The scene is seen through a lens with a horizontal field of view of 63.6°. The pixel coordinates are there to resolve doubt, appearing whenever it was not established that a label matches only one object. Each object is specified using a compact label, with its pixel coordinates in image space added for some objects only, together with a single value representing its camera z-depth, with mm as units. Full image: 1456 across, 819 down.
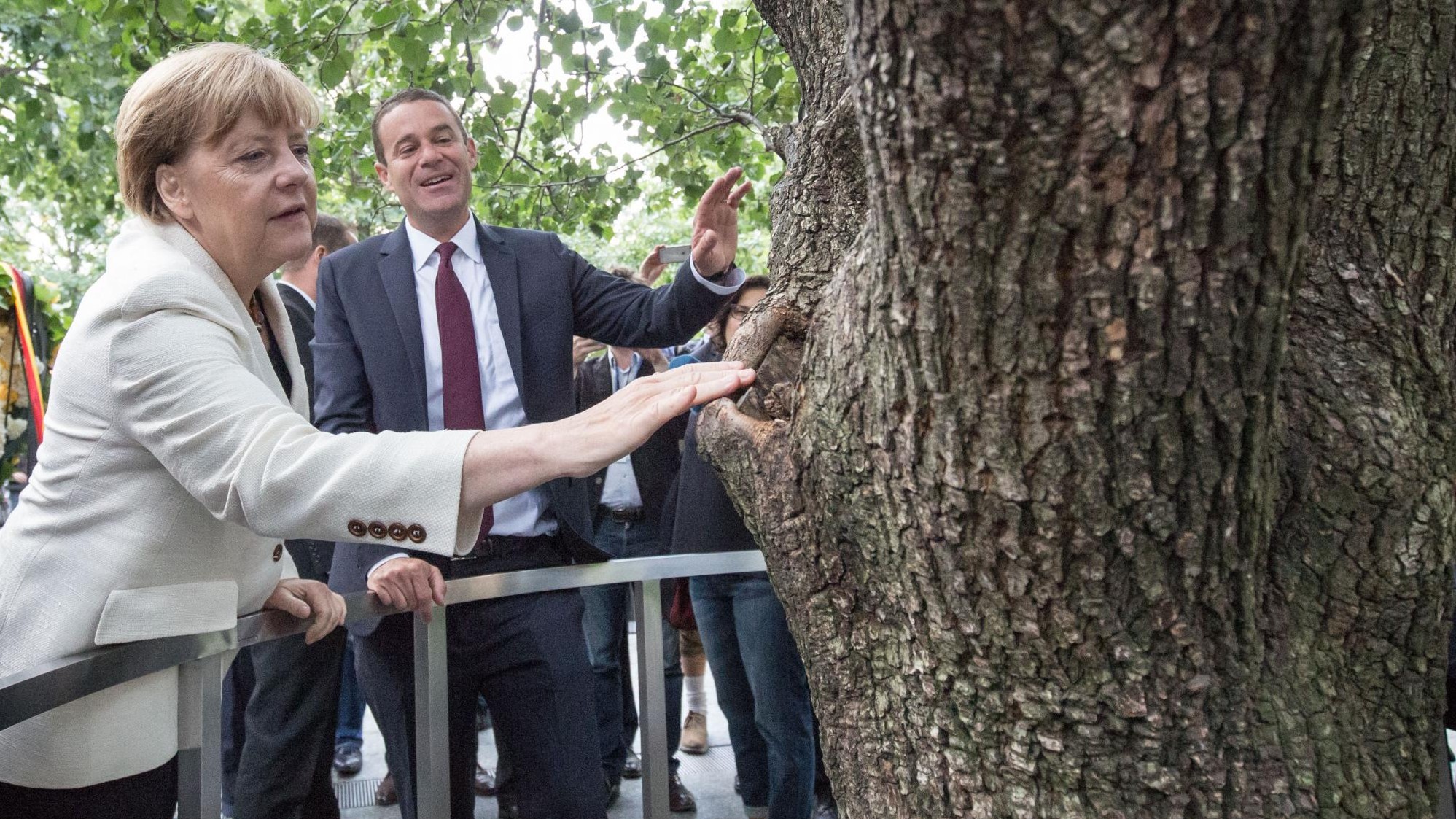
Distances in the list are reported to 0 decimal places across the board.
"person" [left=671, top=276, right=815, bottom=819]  3799
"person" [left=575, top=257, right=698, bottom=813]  4855
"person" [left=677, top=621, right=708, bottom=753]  5770
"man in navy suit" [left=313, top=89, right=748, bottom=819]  2752
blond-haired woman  1605
